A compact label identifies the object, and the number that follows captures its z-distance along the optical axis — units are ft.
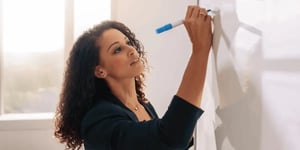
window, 6.60
